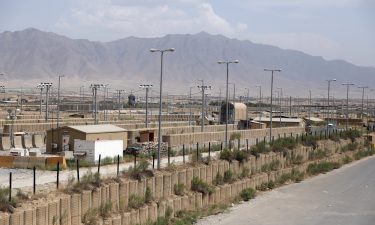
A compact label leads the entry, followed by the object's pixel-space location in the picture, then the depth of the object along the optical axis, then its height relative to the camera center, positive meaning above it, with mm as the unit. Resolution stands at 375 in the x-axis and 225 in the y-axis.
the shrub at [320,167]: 56078 -6714
